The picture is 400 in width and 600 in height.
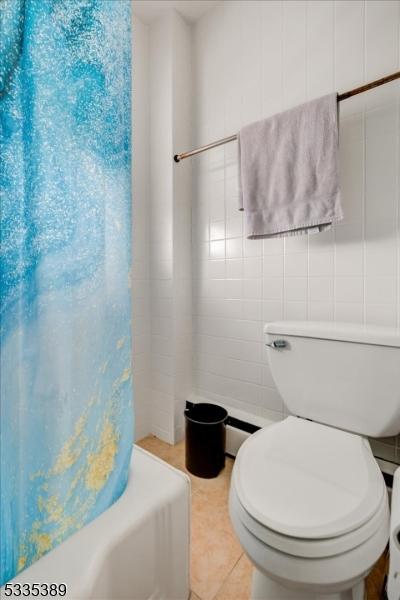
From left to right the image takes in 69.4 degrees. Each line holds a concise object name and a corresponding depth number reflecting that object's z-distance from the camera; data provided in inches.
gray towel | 44.2
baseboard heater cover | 56.8
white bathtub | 20.7
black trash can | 52.3
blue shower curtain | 19.3
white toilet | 24.4
